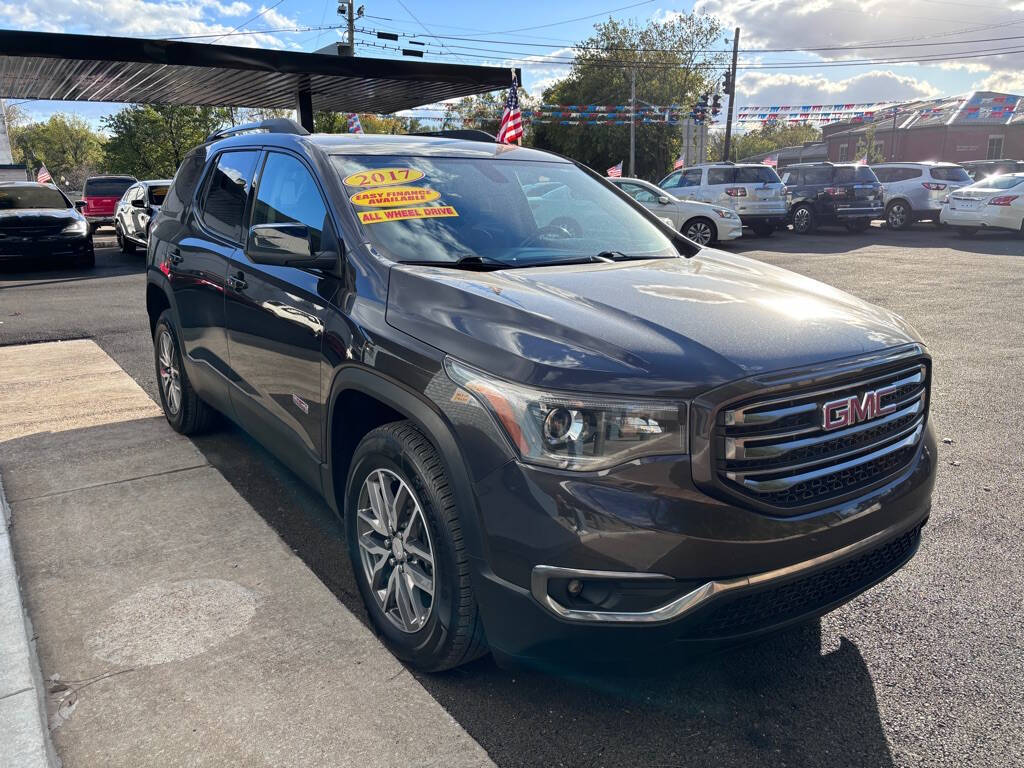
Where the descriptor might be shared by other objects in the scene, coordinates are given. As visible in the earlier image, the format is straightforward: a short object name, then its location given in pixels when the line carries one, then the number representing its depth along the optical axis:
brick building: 56.41
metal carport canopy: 15.75
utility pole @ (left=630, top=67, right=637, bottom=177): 49.06
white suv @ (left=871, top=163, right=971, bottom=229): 21.38
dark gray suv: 2.20
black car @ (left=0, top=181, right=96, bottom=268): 14.62
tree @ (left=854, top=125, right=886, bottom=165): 64.19
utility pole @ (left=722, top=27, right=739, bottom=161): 41.85
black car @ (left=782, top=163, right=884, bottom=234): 20.55
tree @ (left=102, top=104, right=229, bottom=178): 43.75
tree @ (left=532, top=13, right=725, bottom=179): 56.22
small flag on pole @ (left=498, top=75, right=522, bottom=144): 18.17
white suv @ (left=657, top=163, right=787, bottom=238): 19.56
